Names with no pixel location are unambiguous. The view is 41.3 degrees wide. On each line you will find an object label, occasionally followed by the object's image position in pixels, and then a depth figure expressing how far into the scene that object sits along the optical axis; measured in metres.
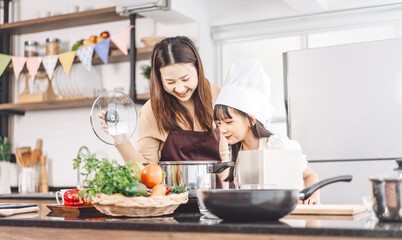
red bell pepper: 1.68
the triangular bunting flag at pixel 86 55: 4.15
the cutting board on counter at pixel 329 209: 1.38
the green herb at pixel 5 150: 4.67
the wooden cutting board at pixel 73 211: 1.59
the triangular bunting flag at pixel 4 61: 4.46
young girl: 2.14
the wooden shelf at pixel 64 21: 4.21
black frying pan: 1.22
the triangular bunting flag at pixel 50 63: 4.29
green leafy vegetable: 1.43
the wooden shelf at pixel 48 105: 4.26
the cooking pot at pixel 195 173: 1.57
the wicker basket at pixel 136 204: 1.40
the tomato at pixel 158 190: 1.47
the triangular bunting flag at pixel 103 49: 4.08
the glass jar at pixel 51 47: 4.46
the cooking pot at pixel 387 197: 1.19
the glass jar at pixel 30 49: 4.58
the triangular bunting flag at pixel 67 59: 4.21
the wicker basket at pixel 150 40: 3.97
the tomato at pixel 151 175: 1.51
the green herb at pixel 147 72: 3.98
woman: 2.20
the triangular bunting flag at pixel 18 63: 4.46
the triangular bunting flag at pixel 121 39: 4.03
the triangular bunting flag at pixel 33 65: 4.41
